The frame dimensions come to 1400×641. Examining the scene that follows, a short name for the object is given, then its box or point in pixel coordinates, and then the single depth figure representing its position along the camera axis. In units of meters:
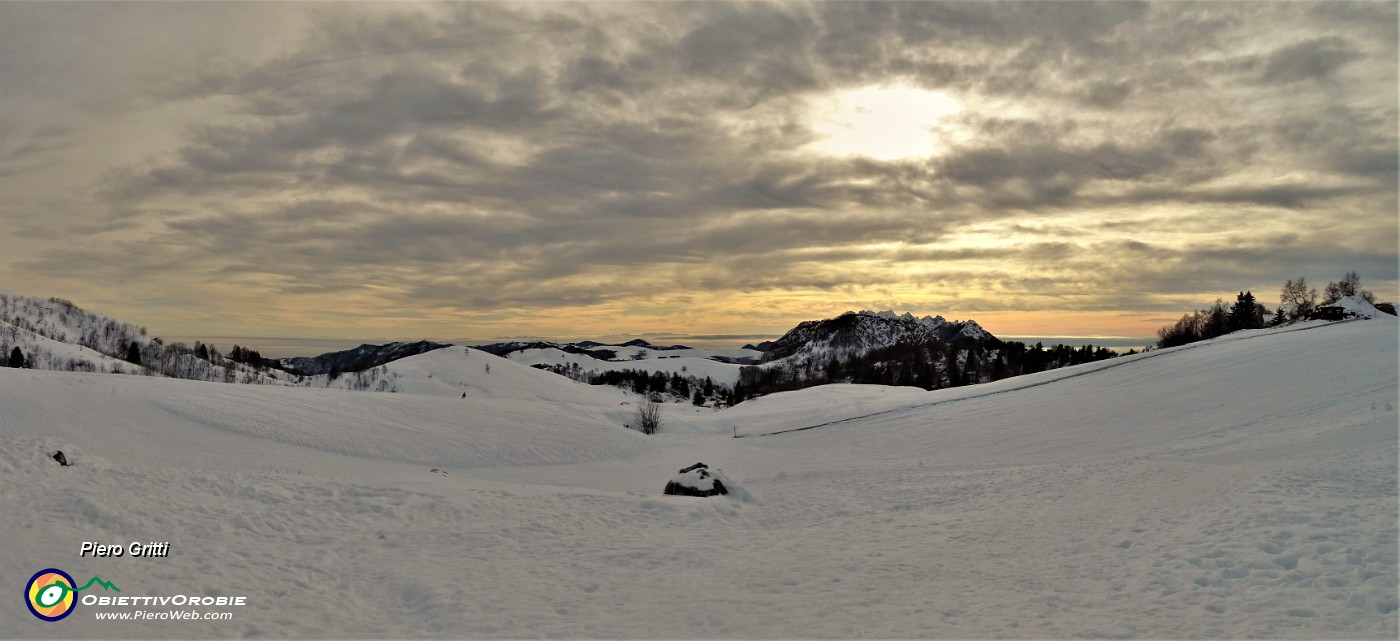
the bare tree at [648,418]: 57.48
